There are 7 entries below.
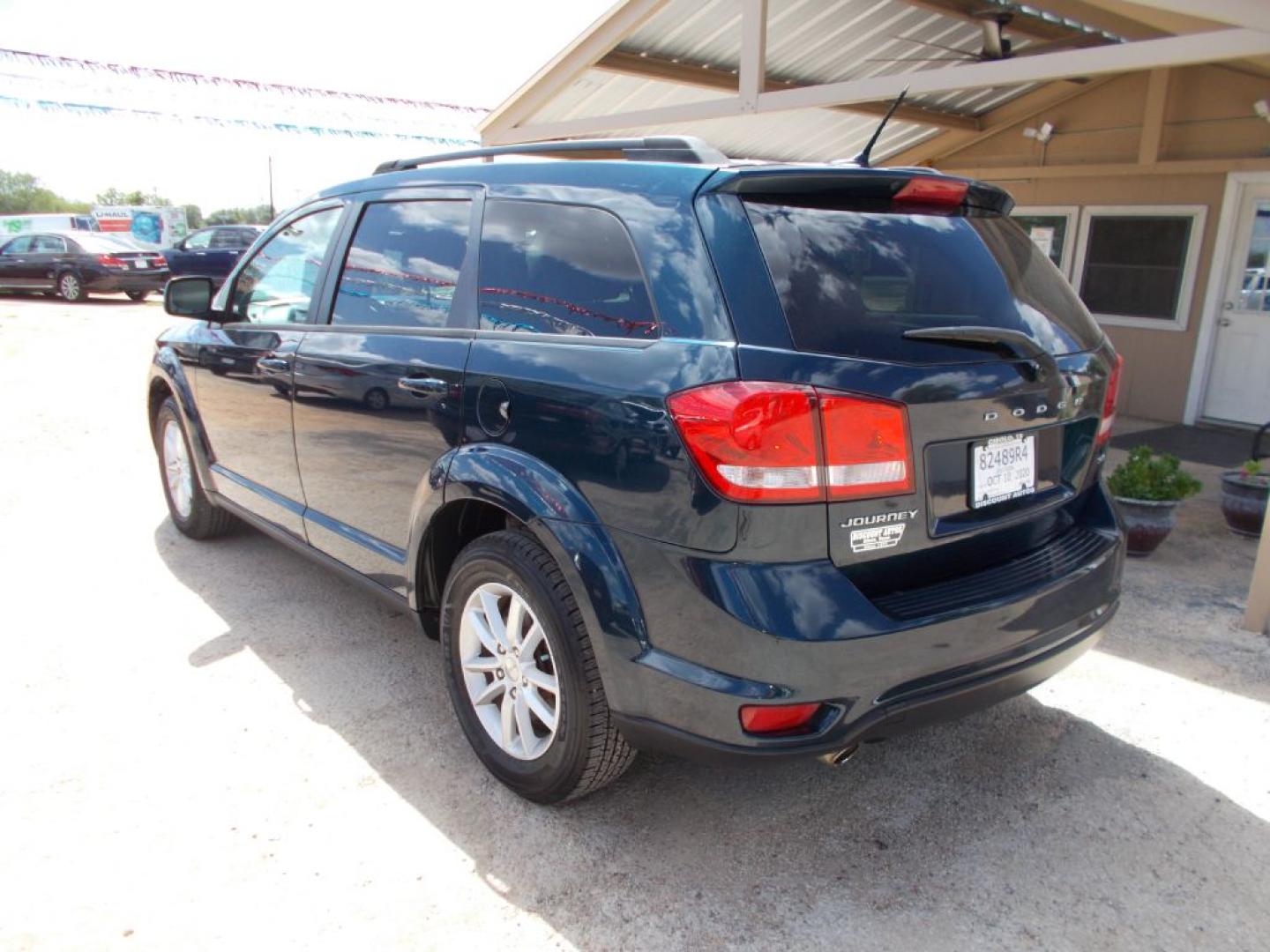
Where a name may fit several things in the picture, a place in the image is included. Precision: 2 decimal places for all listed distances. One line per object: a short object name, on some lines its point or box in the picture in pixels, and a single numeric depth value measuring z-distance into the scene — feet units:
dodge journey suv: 7.06
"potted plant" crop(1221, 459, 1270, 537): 17.42
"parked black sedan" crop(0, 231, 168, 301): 63.36
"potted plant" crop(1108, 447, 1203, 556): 16.12
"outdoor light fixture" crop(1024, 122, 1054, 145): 30.30
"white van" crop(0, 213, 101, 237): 113.70
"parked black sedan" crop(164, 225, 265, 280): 70.28
